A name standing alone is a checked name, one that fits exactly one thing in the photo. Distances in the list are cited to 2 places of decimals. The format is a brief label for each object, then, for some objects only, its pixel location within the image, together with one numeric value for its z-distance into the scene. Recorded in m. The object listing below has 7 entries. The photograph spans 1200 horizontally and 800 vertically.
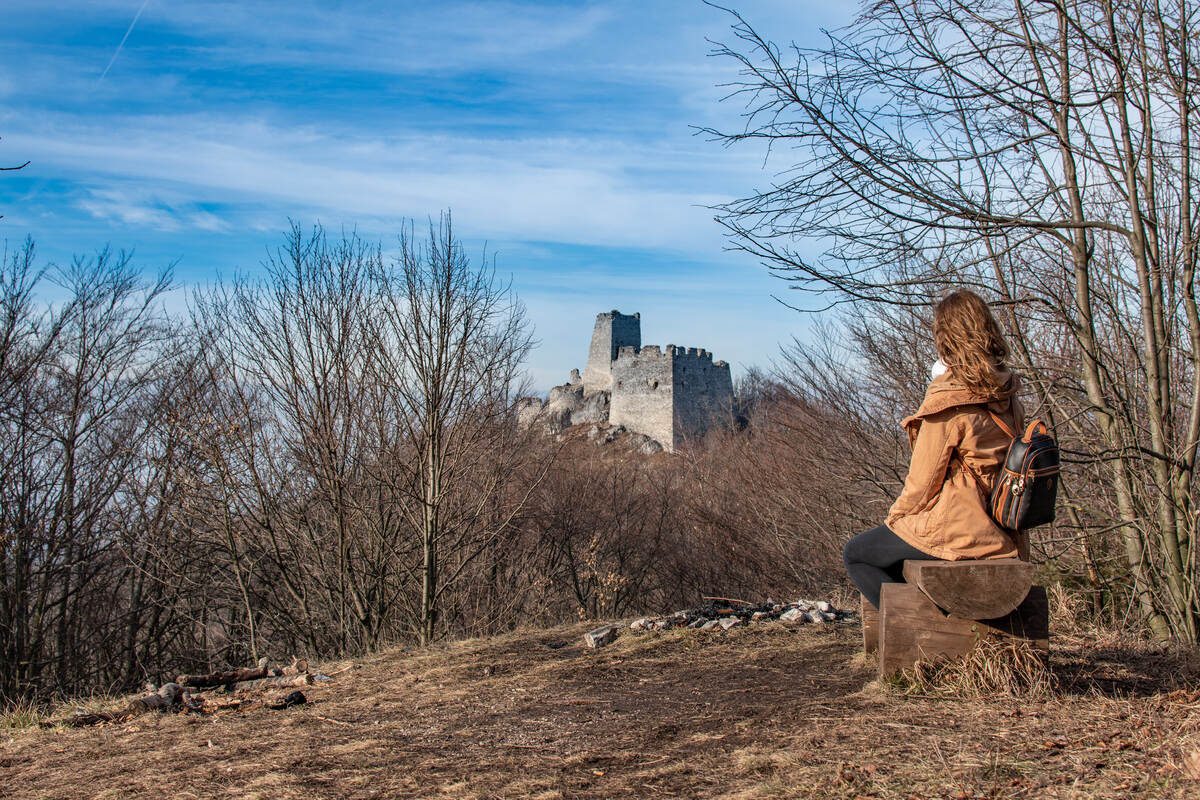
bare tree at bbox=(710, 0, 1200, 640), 4.57
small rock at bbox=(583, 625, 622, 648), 5.66
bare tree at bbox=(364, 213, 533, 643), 10.30
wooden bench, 3.44
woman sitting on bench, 3.51
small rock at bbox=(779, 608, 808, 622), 5.91
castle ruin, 46.12
